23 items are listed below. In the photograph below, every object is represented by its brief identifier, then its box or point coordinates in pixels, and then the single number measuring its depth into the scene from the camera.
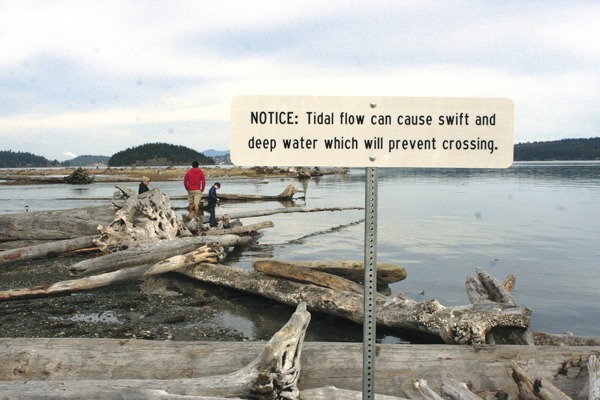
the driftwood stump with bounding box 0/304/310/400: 4.27
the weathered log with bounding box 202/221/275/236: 16.41
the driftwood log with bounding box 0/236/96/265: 13.88
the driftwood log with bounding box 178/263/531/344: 6.64
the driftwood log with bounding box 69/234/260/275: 11.30
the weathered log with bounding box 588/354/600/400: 4.26
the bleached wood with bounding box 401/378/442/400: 4.34
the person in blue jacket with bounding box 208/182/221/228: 19.70
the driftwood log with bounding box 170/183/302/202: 36.24
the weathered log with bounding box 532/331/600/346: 6.45
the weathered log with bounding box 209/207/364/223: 22.62
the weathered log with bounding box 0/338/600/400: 4.99
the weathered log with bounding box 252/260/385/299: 8.95
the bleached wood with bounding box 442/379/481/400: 4.44
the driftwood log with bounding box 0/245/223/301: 10.14
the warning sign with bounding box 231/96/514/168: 3.44
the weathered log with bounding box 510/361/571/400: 4.48
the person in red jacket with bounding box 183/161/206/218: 19.62
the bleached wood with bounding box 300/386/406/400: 4.43
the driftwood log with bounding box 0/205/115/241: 16.80
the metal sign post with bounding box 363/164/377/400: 3.52
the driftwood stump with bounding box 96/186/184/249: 13.98
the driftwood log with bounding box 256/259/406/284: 10.27
